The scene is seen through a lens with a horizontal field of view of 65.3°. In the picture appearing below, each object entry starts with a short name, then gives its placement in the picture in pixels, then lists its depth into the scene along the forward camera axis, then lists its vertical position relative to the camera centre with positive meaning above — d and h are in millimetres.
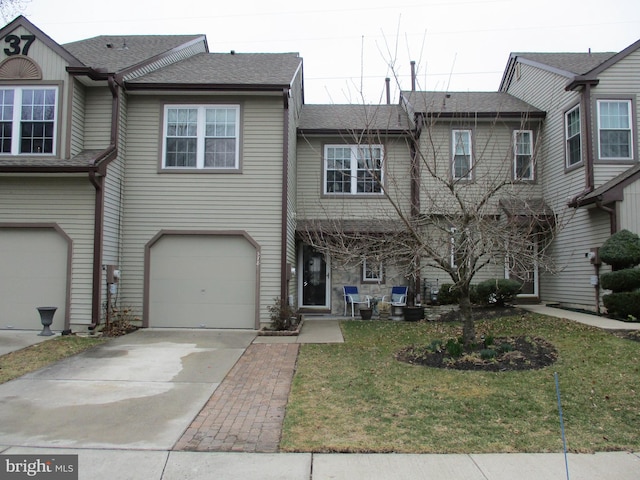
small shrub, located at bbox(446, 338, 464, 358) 8016 -1291
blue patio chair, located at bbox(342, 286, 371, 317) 14969 -890
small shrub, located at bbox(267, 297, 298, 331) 11508 -1099
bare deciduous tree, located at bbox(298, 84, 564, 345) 13609 +3218
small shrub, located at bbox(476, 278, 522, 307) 13602 -590
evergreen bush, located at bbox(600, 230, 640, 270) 10914 +445
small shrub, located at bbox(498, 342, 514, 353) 8281 -1312
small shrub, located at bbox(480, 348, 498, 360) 7824 -1336
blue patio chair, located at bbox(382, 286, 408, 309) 14883 -821
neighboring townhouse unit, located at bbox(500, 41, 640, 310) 11820 +2851
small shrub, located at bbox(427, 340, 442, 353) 8555 -1349
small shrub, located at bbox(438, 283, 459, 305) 13906 -757
